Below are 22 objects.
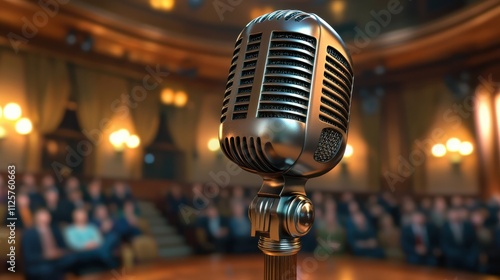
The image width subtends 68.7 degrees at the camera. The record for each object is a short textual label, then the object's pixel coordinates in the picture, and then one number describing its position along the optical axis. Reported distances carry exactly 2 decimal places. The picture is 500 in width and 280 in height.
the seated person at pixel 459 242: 5.42
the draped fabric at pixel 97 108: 5.56
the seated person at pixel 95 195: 5.48
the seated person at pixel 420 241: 5.82
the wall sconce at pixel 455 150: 5.59
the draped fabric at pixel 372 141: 6.48
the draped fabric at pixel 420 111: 5.98
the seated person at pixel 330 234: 6.69
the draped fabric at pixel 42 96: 4.99
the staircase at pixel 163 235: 6.15
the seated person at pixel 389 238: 6.18
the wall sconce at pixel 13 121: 4.72
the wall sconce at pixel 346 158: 6.76
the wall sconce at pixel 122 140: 5.88
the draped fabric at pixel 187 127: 6.61
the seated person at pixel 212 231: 6.55
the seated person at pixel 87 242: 5.09
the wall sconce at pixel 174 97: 6.52
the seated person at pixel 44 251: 4.52
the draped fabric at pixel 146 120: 6.11
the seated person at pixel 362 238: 6.45
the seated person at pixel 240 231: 6.69
